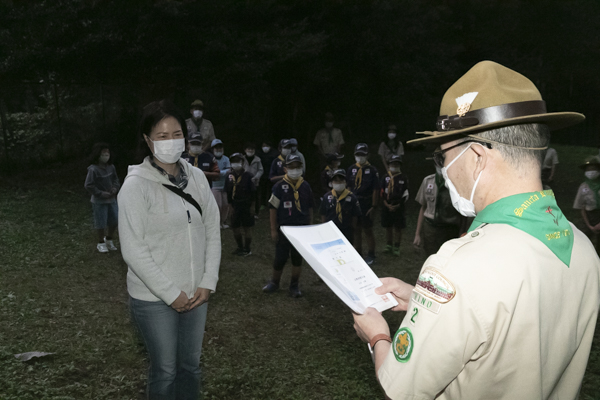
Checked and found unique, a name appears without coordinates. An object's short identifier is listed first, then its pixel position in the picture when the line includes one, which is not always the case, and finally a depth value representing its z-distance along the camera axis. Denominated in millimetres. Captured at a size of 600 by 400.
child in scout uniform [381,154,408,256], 9289
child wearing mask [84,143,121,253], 8719
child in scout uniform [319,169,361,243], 7574
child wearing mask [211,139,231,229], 9844
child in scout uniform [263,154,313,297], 7262
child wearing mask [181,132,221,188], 9367
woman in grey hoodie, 3117
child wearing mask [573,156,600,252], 7496
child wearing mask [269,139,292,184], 11312
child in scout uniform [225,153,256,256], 9188
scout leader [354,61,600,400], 1502
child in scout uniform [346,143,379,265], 8984
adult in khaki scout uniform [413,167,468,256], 6352
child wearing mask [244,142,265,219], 11484
